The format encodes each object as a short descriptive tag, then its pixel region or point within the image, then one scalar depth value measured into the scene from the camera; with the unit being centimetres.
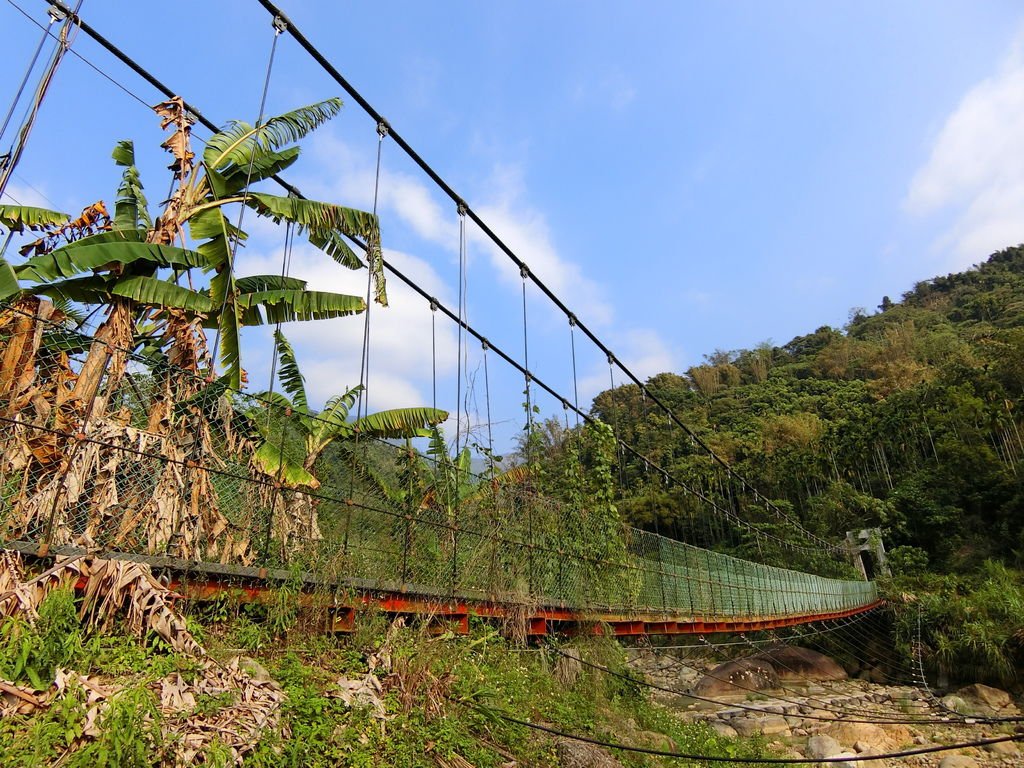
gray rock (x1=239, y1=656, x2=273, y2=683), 255
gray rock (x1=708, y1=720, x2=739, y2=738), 942
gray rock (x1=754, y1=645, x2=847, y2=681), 1461
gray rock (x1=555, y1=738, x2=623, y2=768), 347
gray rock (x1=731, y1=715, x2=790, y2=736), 1001
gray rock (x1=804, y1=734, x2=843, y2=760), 818
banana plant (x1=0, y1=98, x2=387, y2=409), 405
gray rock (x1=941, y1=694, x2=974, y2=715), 1145
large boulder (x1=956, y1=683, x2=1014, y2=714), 1157
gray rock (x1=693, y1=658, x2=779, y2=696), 1306
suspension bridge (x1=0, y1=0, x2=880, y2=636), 265
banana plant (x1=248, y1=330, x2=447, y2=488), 424
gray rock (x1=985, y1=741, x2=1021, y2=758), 909
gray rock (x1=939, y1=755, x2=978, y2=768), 842
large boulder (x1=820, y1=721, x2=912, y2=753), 914
